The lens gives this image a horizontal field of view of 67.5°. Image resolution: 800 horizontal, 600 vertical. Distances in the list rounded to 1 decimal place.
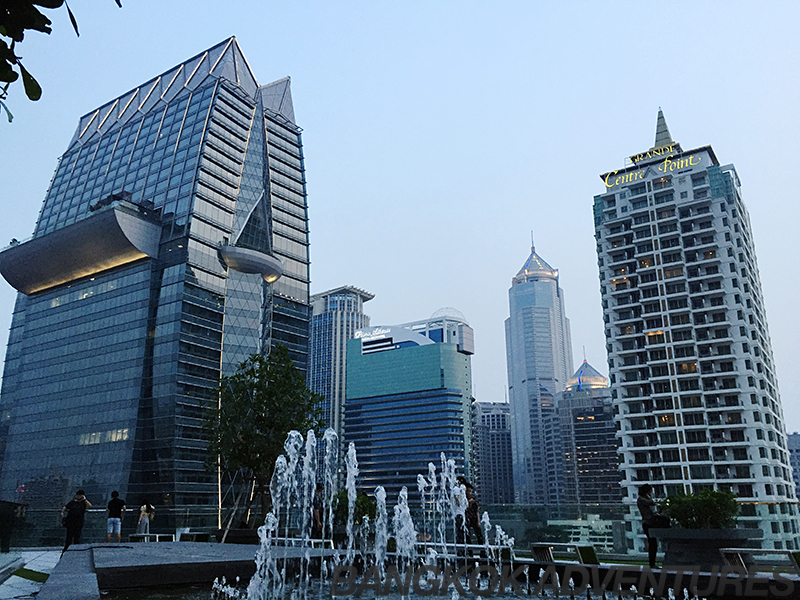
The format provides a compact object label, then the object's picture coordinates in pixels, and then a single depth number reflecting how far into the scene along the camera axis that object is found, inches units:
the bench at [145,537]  822.7
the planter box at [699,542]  442.8
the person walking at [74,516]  617.6
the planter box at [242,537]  866.8
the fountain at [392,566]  412.2
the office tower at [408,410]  6530.5
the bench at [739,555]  338.9
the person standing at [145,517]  810.2
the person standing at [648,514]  482.9
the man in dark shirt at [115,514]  705.6
